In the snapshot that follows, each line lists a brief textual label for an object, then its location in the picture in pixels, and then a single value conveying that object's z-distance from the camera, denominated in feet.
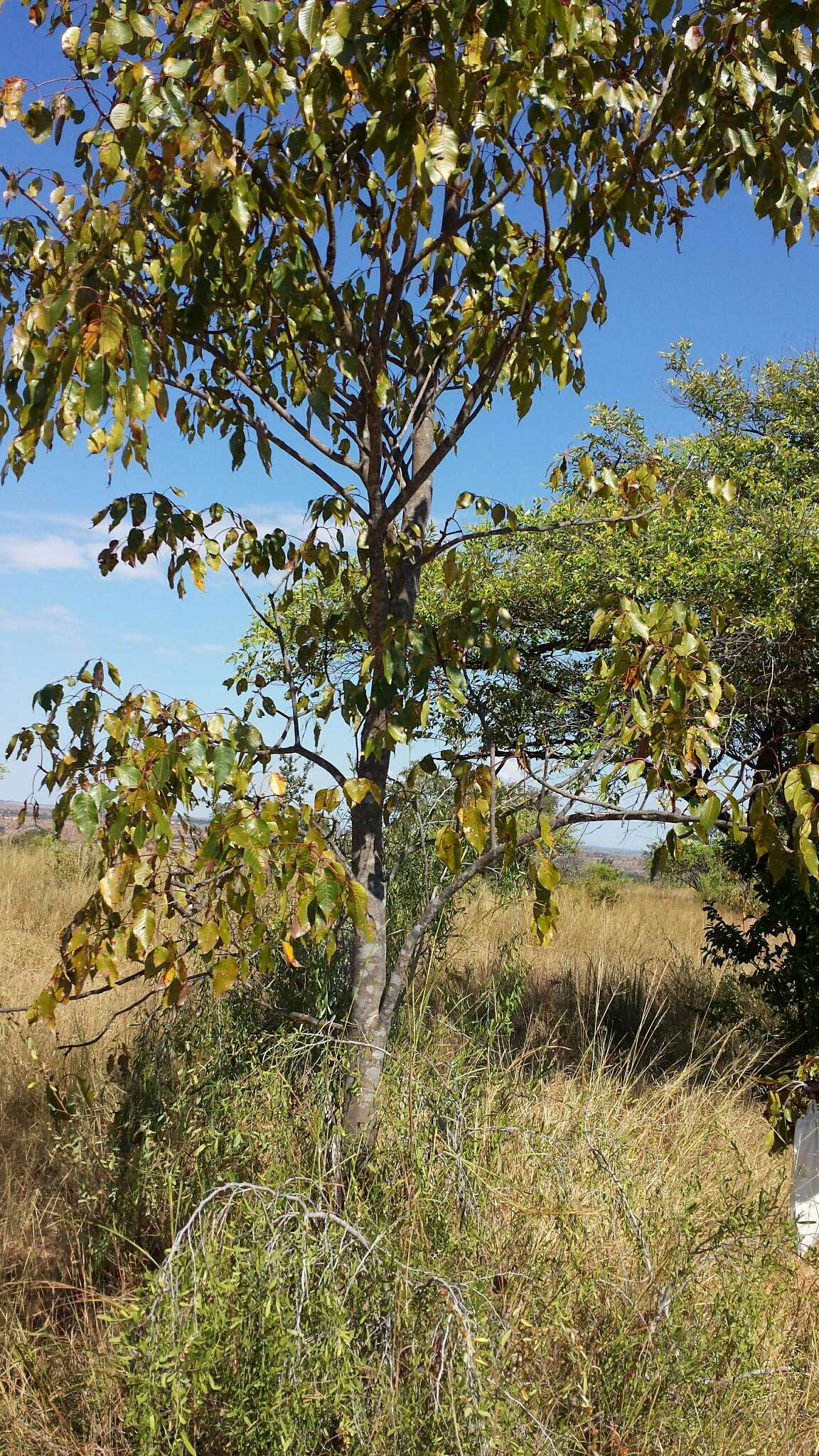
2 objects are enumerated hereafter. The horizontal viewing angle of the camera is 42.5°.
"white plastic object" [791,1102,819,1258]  12.32
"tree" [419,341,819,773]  16.46
